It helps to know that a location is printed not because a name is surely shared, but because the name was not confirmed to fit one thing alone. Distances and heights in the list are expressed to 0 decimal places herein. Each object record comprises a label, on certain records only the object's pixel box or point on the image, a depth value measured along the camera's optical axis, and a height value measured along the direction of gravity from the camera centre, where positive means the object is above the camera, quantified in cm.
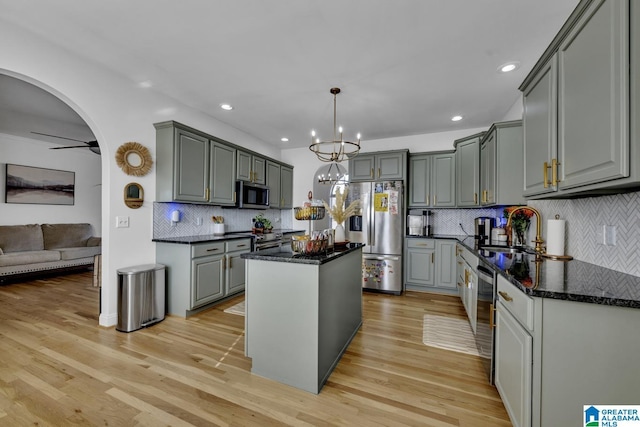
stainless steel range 426 -47
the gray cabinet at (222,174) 383 +55
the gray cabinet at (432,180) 439 +55
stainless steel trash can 280 -92
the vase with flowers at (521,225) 306 -13
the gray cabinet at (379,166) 446 +79
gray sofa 452 -73
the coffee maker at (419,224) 454 -18
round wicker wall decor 300 +59
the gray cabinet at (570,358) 109 -62
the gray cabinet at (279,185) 519 +54
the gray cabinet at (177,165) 327 +57
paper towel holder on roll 211 -34
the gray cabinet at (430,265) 420 -82
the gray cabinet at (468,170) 386 +64
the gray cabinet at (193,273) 318 -76
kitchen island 188 -76
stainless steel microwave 434 +28
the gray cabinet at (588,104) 109 +55
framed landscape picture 498 +47
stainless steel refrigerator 432 -31
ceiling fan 407 +97
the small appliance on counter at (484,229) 368 -21
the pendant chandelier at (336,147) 464 +131
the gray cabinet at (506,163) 297 +57
